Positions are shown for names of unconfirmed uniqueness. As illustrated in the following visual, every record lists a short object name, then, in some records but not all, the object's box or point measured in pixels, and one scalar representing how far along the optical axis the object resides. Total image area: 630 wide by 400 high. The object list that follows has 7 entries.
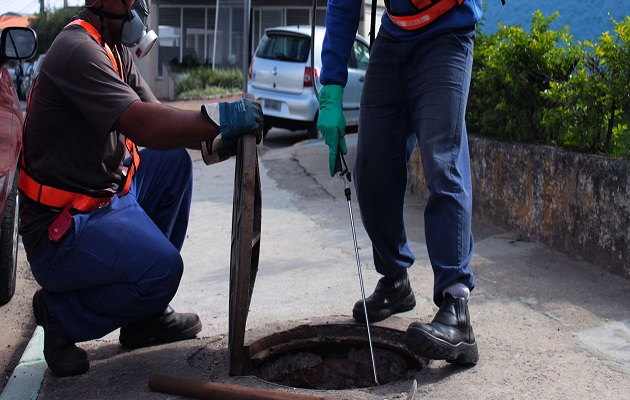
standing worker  3.22
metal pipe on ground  2.88
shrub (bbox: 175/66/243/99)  25.59
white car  12.46
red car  3.84
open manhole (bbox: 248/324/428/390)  3.62
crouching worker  3.05
